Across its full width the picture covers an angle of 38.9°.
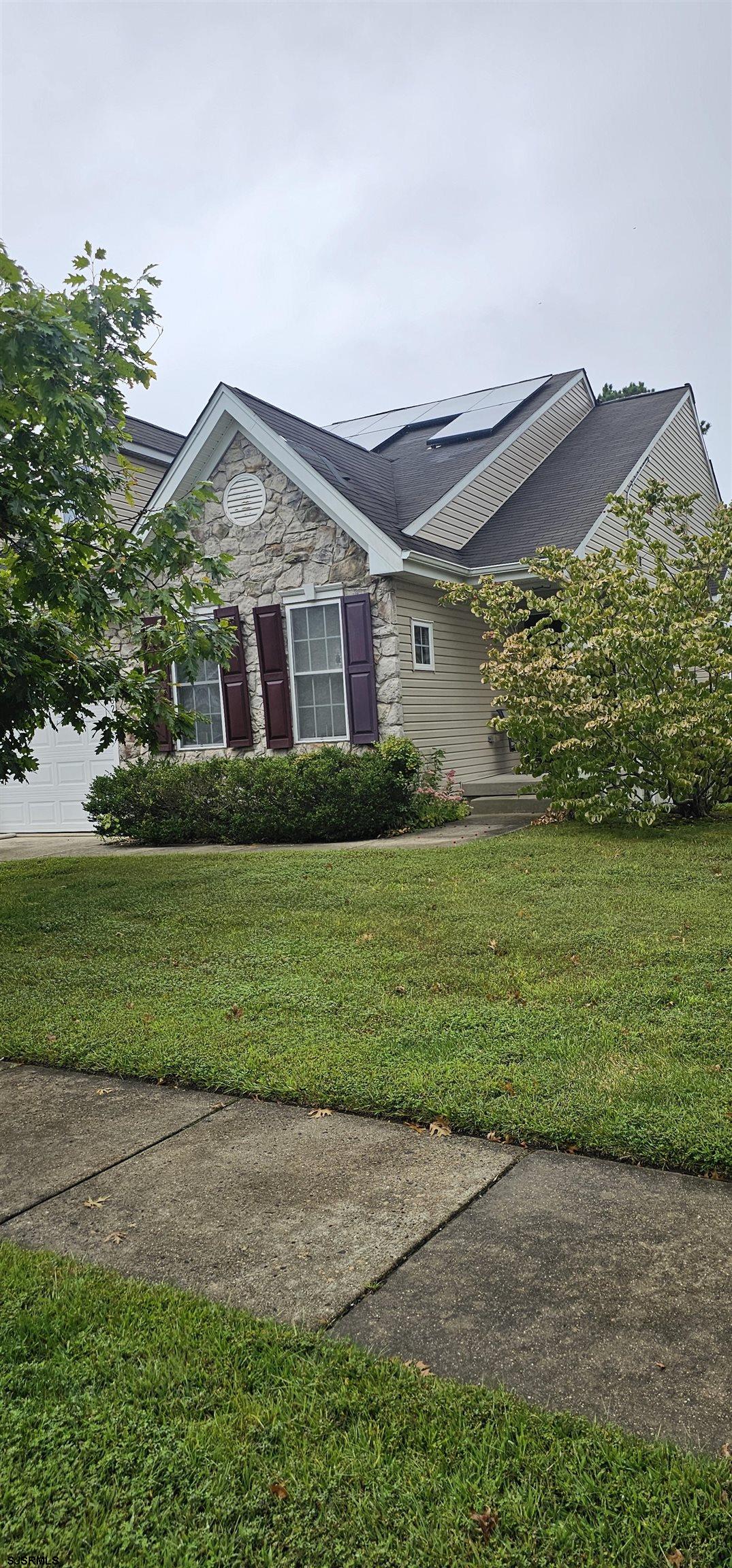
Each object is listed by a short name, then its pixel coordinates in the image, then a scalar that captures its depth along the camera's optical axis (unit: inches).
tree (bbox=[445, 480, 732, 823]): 384.8
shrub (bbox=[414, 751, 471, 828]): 482.6
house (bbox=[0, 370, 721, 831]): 501.7
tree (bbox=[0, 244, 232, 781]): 255.0
